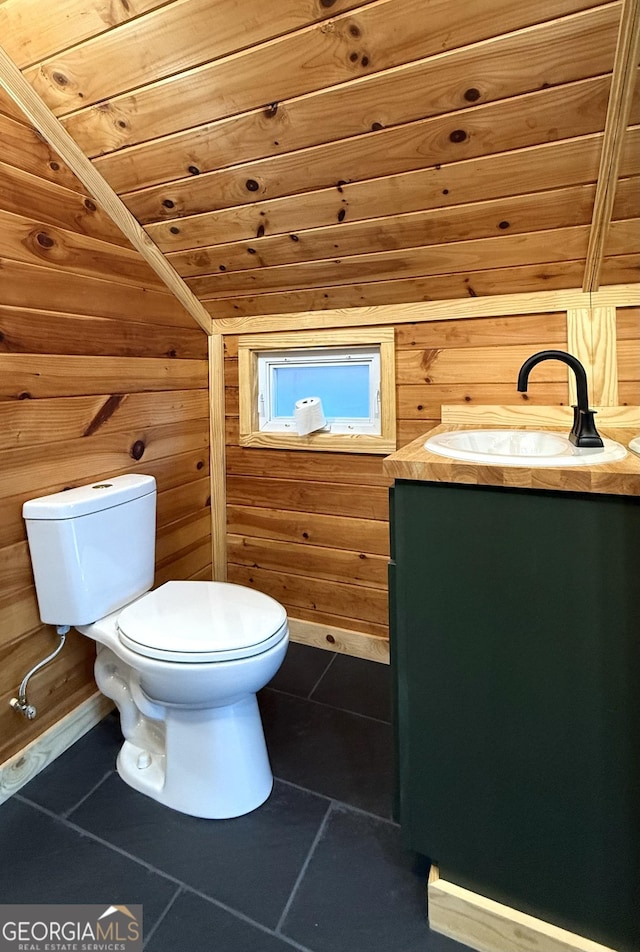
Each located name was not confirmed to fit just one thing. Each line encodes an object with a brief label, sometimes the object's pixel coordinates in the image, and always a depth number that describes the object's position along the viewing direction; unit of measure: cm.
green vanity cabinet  81
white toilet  117
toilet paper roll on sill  187
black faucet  100
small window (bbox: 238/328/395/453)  184
